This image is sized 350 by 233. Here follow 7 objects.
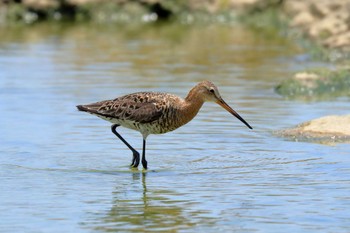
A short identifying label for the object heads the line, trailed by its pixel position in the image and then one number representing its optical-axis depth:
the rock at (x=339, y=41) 23.02
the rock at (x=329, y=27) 24.19
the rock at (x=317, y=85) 18.22
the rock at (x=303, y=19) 26.98
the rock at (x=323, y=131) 13.91
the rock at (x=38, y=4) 32.75
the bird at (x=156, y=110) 12.48
